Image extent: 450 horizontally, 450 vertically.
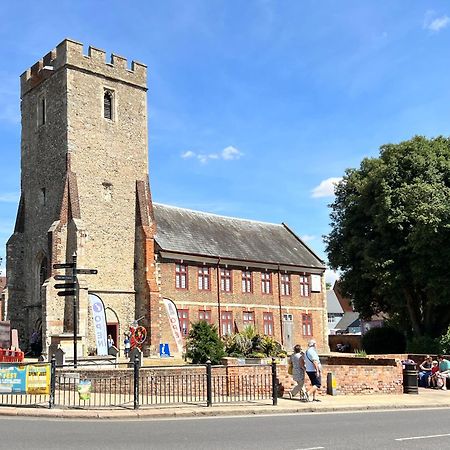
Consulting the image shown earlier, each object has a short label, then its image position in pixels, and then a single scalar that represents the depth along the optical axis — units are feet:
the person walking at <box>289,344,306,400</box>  55.31
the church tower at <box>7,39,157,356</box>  111.86
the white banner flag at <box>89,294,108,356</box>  105.29
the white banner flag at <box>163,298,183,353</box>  115.03
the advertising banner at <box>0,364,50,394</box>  50.57
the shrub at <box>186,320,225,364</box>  72.18
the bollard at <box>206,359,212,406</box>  50.42
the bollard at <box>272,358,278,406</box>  52.21
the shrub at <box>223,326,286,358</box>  78.23
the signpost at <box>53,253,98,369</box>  67.23
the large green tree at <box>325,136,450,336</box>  102.01
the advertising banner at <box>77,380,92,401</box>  50.85
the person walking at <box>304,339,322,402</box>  55.93
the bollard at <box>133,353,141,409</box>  49.08
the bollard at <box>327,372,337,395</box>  62.44
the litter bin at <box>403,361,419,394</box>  66.13
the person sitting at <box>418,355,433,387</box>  75.77
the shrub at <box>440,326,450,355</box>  97.40
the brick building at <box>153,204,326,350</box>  122.01
